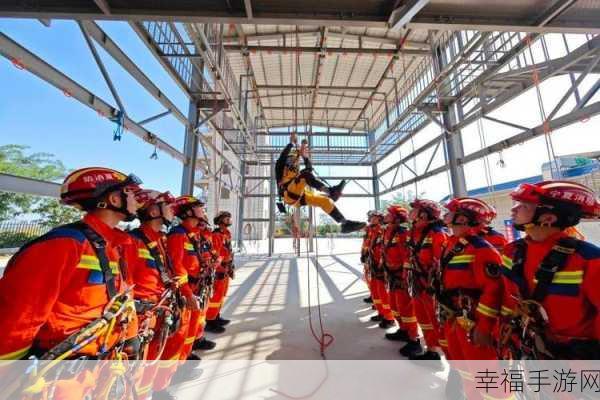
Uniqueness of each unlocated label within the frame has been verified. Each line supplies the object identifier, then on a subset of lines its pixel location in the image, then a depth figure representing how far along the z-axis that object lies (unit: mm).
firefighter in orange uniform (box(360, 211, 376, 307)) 5806
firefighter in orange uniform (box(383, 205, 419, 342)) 3746
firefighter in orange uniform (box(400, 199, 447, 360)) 3137
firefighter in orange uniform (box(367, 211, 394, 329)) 4633
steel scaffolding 3059
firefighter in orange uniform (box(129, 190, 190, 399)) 2275
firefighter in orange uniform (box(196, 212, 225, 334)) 3643
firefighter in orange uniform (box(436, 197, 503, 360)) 2023
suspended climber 3895
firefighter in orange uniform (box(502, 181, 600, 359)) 1483
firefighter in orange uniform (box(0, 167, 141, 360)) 1132
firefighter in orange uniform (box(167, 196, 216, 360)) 2914
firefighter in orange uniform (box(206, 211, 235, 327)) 4598
